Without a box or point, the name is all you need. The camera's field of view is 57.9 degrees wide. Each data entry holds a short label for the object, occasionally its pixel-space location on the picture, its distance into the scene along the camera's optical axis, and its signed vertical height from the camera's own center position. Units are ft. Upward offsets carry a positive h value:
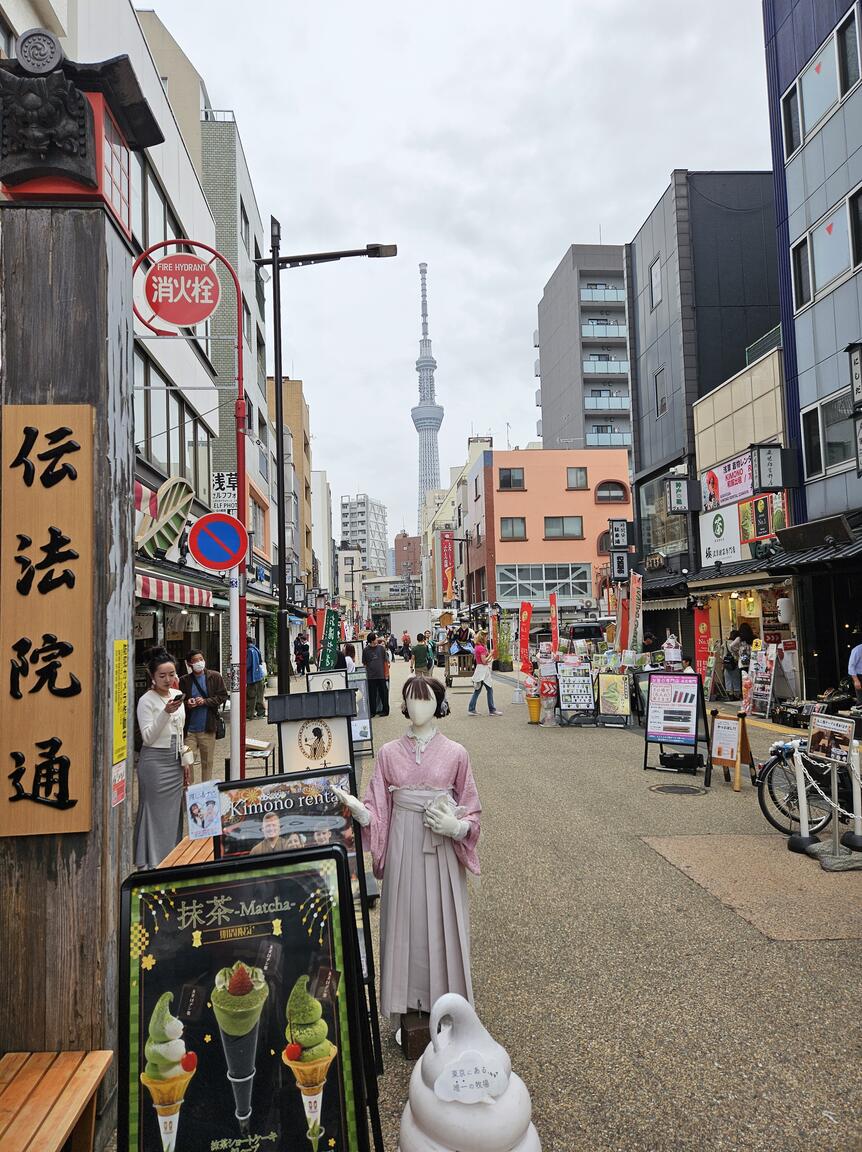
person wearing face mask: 30.55 -2.19
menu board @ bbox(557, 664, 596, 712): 54.90 -3.58
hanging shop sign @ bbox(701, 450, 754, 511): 67.62 +13.56
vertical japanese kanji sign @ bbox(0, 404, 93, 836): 10.83 +0.54
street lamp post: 42.68 +20.38
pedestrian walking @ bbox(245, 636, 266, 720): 60.08 -2.73
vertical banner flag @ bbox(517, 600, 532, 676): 86.68 +1.32
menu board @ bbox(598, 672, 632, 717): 53.93 -4.20
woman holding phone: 21.95 -3.23
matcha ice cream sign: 8.13 -3.92
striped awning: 33.55 +2.91
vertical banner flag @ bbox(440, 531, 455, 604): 251.13 +25.37
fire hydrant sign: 28.81 +13.40
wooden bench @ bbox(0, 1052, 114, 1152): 8.72 -5.31
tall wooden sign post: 10.71 +1.42
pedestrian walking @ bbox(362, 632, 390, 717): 58.34 -1.92
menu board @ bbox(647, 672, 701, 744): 36.94 -3.63
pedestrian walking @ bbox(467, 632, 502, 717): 63.31 -3.46
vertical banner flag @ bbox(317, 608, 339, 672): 67.41 +0.39
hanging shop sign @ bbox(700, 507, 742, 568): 69.10 +8.68
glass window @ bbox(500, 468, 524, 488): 188.85 +38.69
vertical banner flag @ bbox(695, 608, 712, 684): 63.77 -0.84
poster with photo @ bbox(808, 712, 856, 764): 23.16 -3.36
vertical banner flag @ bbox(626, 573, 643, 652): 64.59 +1.82
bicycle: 24.85 -5.34
